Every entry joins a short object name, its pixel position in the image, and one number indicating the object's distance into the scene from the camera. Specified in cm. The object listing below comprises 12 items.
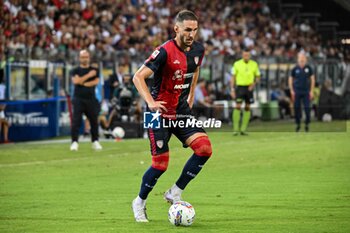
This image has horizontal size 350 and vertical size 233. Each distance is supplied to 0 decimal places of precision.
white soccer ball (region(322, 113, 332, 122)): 3534
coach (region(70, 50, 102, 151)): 2102
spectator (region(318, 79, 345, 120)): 3591
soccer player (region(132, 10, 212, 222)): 1013
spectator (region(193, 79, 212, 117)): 3112
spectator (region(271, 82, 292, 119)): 3762
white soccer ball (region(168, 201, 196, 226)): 984
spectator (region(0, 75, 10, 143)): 2383
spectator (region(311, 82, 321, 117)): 3747
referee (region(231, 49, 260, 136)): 2630
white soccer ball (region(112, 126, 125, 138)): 2600
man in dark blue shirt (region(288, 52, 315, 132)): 2775
